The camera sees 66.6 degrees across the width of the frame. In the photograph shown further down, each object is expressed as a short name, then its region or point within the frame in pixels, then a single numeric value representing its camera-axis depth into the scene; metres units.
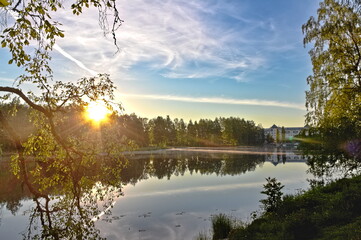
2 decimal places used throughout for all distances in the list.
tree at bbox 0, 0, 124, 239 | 7.29
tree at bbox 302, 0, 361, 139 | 19.75
